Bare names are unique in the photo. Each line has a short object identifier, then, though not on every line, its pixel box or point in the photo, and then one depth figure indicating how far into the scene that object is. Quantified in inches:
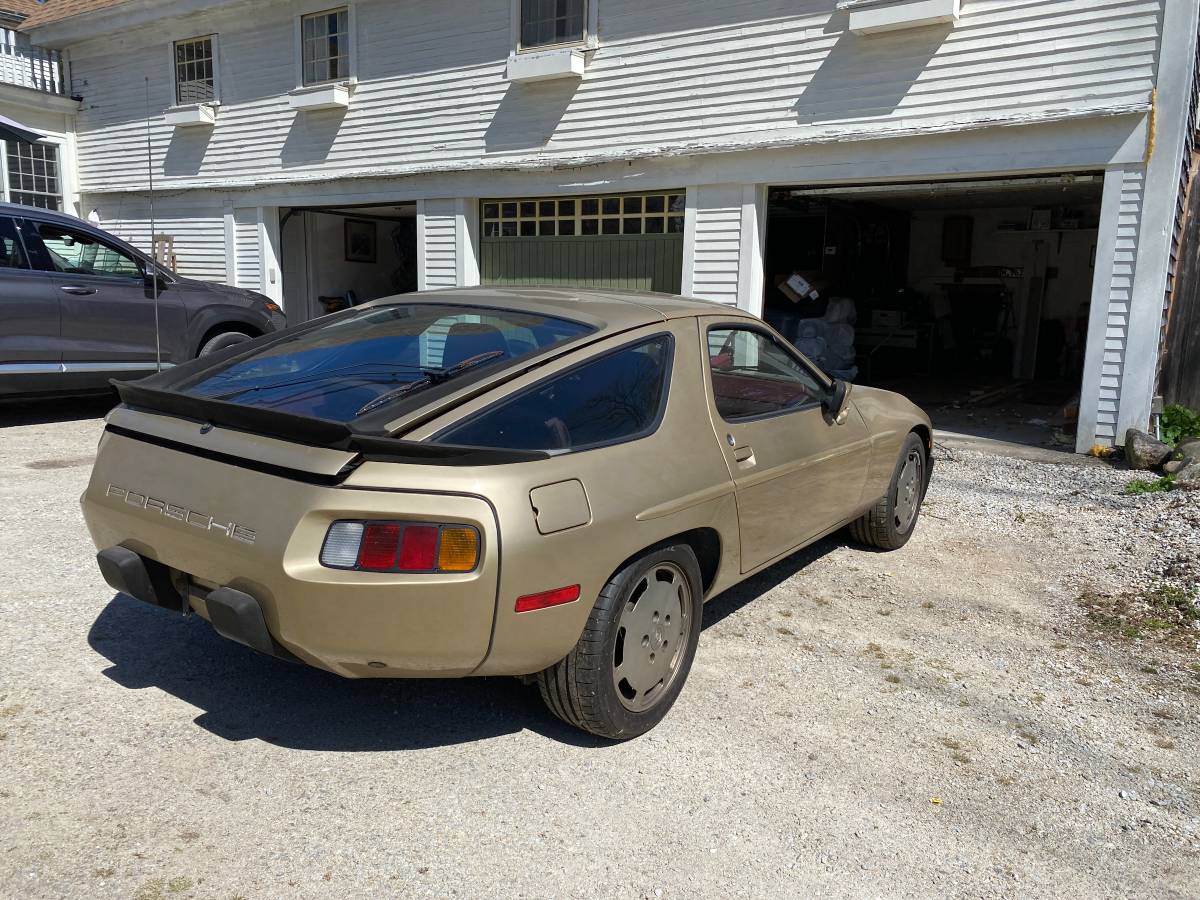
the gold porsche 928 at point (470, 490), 100.7
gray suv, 298.5
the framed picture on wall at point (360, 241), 648.4
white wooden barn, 324.2
